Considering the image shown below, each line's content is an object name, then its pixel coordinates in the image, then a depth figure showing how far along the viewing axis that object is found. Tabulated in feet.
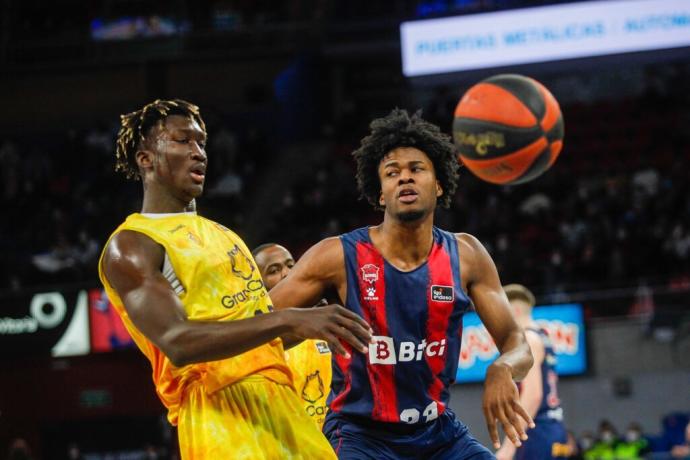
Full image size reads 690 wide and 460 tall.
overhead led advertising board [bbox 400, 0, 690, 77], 56.90
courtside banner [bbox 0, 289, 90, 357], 46.39
